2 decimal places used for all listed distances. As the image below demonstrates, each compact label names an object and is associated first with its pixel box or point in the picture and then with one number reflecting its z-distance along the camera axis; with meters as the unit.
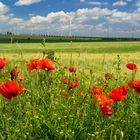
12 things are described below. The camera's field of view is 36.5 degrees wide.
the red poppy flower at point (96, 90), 2.30
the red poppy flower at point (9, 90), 1.79
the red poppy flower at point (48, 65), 2.22
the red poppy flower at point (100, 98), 1.92
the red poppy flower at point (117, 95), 1.83
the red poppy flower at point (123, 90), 1.95
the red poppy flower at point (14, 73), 2.45
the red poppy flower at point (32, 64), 2.30
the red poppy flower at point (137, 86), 2.02
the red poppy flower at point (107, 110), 1.71
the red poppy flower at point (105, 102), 1.80
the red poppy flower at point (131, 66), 2.51
